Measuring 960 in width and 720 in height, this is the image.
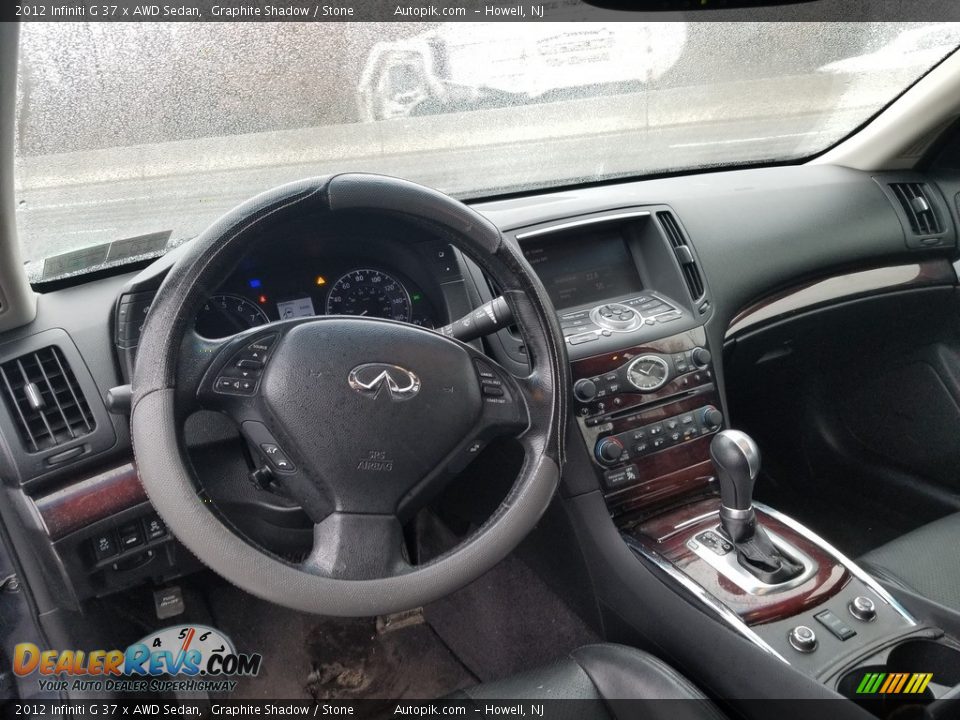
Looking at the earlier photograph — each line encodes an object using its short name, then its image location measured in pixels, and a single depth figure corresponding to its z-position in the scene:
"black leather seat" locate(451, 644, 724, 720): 1.30
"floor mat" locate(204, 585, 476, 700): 2.09
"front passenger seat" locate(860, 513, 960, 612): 1.67
